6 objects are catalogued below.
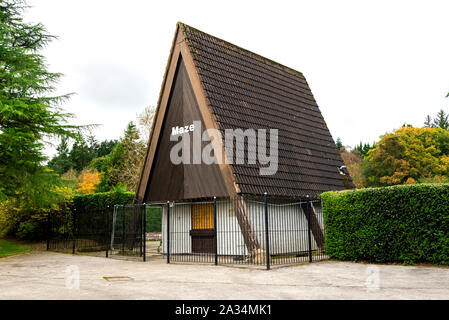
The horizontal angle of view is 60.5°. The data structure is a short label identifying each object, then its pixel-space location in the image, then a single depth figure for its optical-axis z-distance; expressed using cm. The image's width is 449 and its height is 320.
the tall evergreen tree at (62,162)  6031
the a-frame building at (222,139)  1453
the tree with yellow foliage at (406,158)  3967
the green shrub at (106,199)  2414
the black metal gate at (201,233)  1320
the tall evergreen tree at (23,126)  1605
